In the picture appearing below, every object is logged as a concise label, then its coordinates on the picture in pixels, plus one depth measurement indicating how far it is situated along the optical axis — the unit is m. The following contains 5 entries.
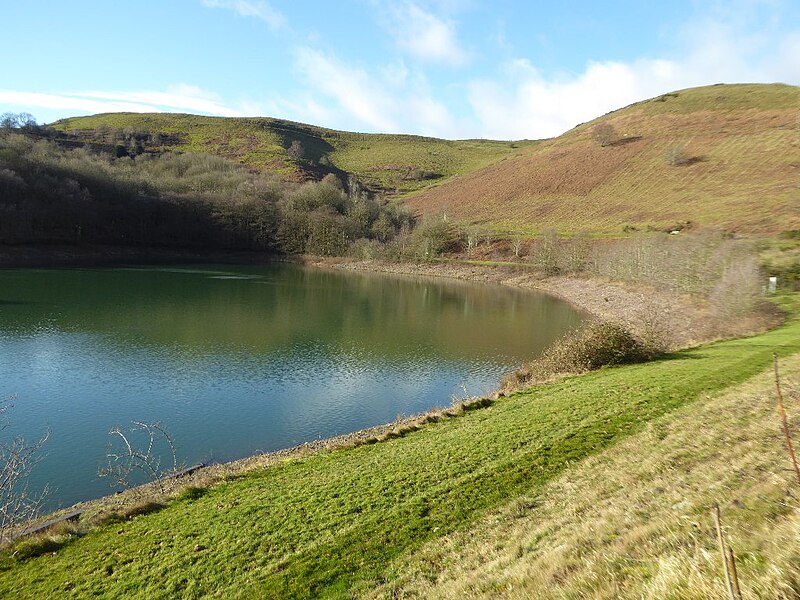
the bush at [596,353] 21.77
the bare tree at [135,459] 14.30
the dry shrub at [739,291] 29.89
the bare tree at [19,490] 10.38
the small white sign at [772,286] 35.62
